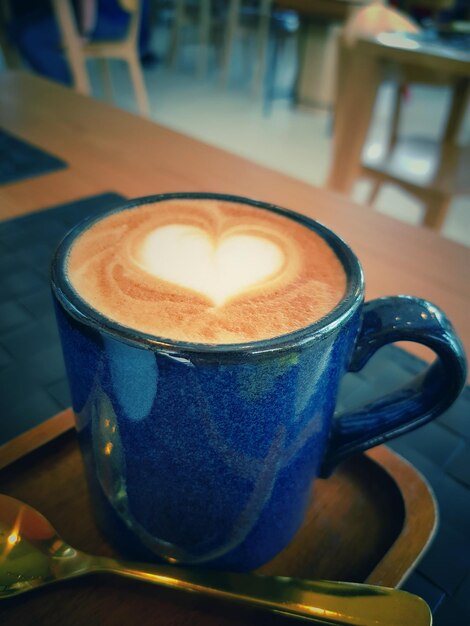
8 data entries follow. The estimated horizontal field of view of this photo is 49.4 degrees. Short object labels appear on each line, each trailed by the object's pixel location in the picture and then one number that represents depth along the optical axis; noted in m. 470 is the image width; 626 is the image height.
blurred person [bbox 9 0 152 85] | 2.54
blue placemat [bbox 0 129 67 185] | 0.71
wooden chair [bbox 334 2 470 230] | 1.35
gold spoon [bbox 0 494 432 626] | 0.25
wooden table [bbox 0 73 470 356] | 0.56
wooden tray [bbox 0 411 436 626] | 0.27
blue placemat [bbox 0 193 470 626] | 0.30
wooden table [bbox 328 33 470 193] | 1.21
